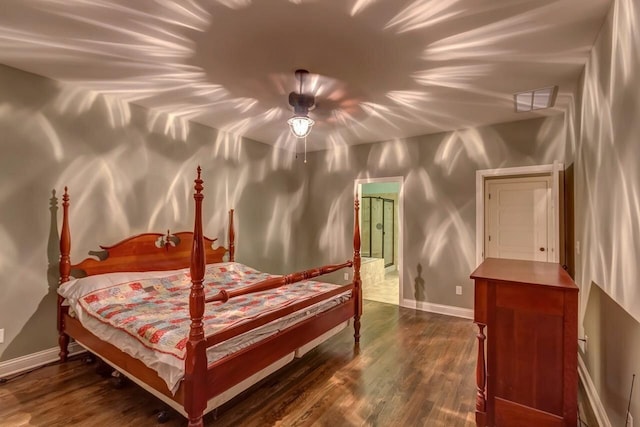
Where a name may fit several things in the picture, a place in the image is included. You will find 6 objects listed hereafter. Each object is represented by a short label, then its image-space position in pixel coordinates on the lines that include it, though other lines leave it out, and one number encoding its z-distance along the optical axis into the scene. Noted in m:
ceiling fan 2.92
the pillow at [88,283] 2.79
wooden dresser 1.71
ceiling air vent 3.09
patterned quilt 2.09
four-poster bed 1.90
